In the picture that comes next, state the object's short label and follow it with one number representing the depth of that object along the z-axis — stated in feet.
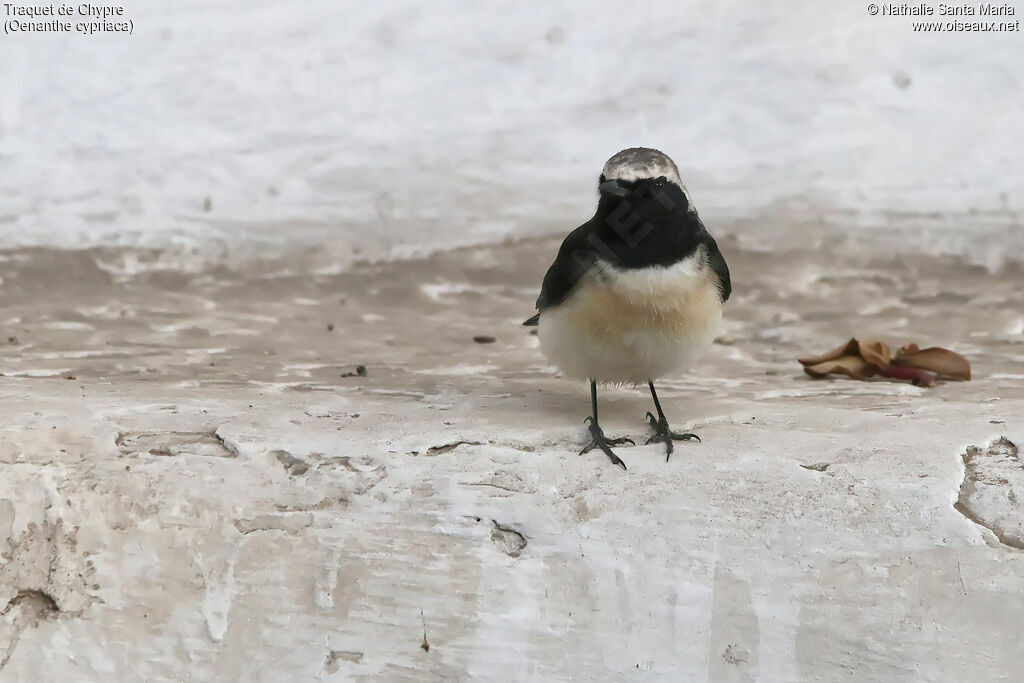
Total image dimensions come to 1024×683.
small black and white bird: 22.13
